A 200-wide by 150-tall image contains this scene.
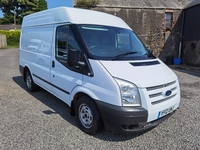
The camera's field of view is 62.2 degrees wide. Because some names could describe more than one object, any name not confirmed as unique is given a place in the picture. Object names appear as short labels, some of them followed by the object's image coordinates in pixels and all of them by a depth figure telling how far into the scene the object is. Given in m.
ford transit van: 2.54
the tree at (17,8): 34.50
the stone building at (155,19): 14.02
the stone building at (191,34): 12.95
